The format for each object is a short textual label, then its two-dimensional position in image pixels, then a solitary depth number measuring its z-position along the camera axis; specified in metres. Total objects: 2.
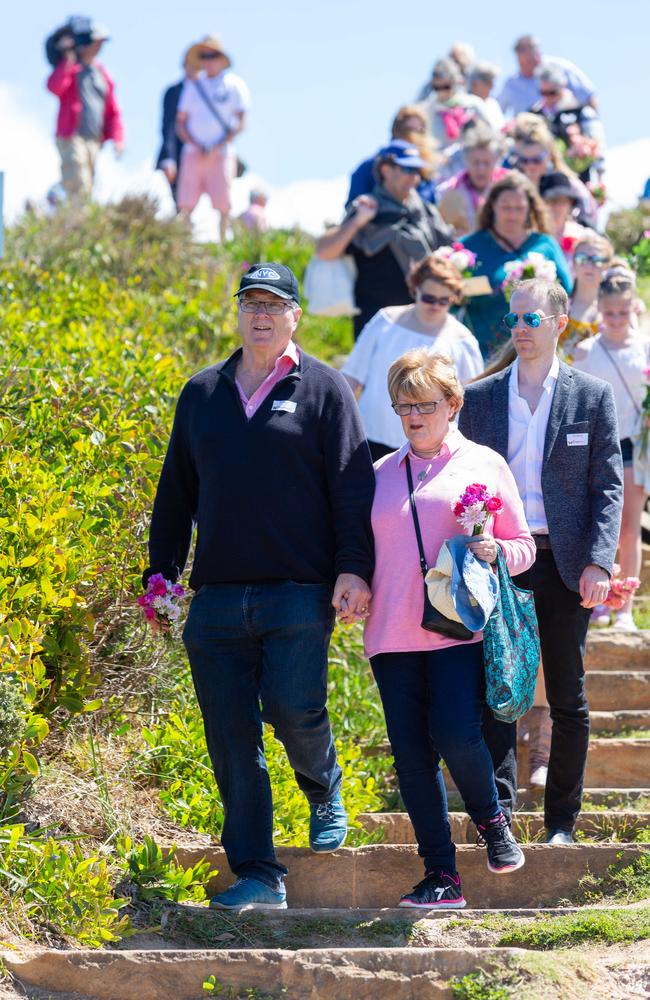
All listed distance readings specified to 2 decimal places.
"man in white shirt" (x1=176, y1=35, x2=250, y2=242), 24.31
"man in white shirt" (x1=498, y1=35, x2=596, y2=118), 24.95
